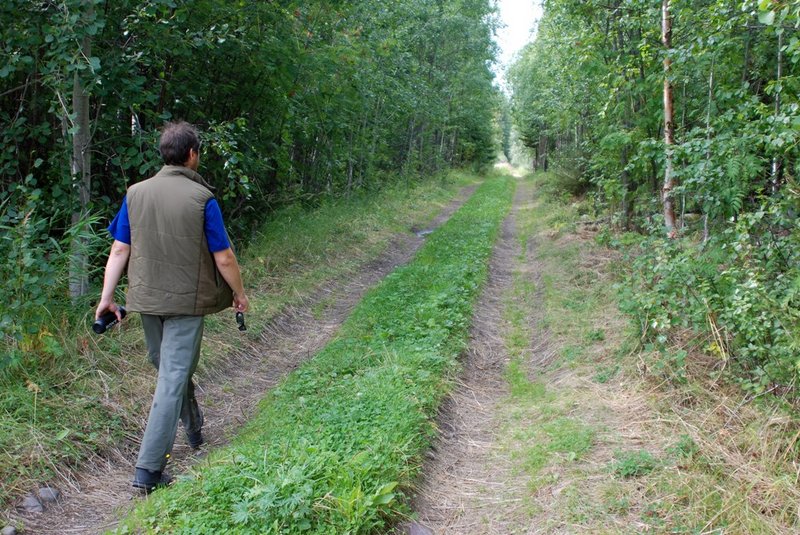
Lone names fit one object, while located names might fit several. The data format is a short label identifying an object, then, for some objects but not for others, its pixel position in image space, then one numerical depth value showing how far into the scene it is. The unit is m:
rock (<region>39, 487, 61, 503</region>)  3.50
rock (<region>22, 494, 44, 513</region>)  3.39
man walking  3.62
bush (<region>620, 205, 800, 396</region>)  3.51
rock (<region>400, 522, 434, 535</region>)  3.23
